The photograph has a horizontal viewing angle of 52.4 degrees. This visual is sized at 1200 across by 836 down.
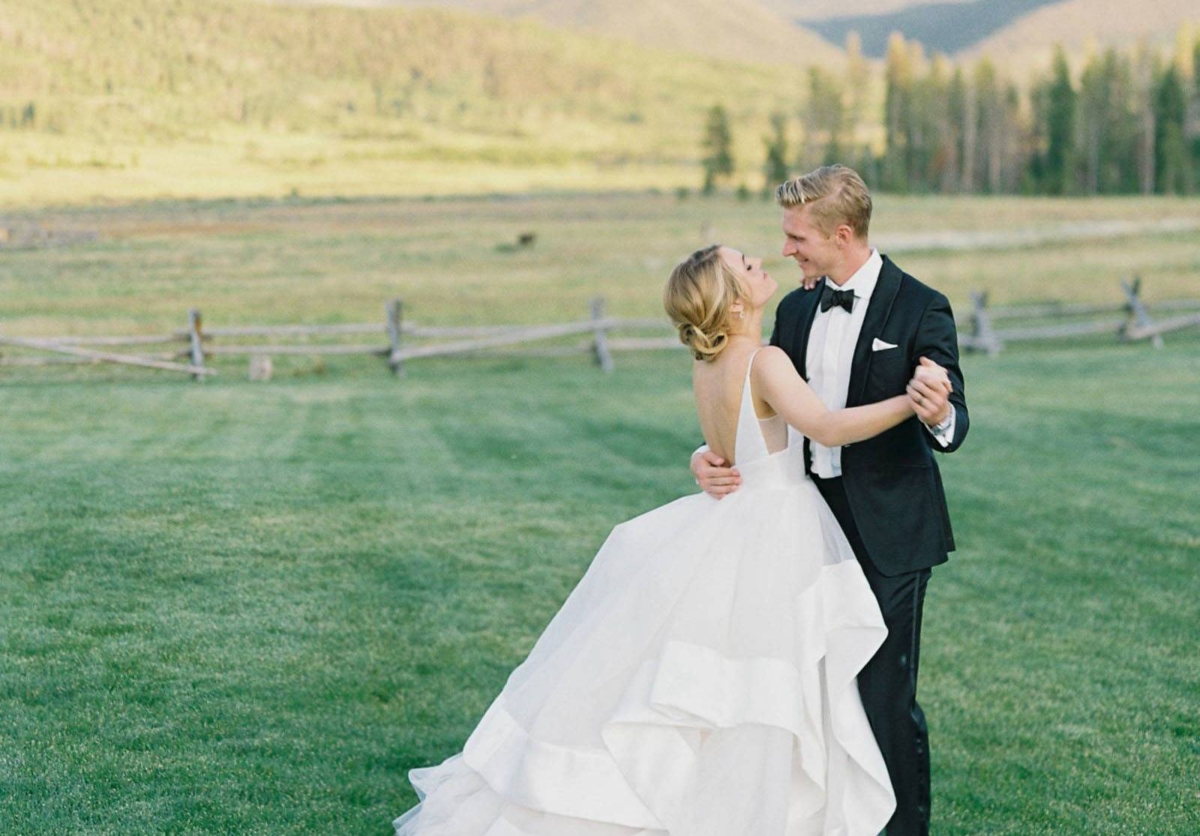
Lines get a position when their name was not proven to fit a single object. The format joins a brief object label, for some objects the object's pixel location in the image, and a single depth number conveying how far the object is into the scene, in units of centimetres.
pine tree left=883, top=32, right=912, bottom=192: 5362
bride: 334
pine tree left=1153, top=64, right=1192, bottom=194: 5375
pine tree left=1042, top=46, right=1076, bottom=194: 5594
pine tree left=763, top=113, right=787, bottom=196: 3750
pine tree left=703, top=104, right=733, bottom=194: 3234
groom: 341
